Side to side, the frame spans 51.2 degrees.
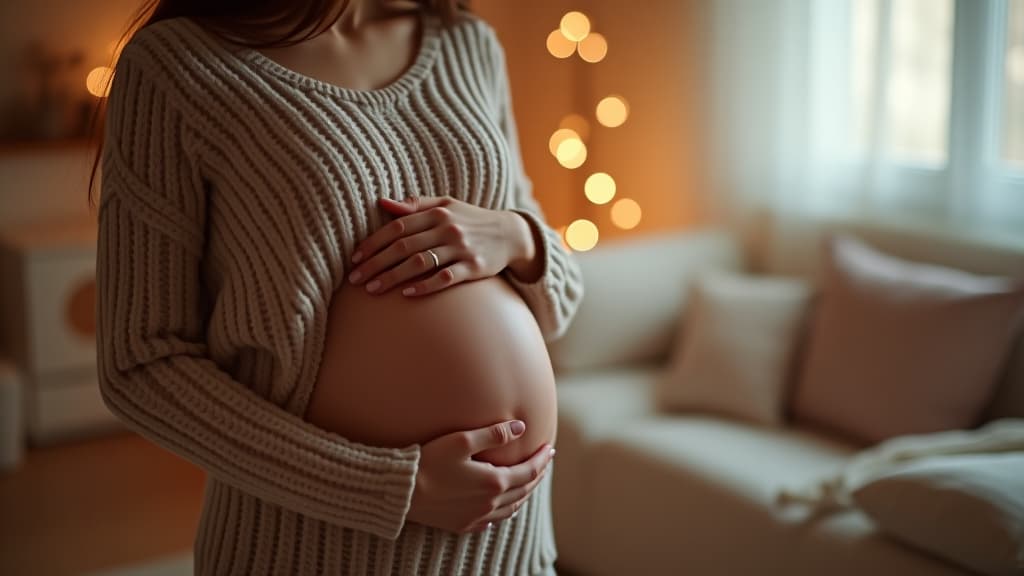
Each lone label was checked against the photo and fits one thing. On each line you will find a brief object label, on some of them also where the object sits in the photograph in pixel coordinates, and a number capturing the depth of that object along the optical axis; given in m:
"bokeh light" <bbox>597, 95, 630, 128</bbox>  3.55
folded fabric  1.59
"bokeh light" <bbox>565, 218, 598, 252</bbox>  3.53
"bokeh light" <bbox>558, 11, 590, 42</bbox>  3.67
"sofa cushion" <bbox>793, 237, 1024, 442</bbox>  2.15
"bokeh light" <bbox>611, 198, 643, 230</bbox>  3.57
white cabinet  3.36
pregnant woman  1.01
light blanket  1.87
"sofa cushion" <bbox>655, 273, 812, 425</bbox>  2.47
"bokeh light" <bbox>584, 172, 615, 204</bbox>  3.66
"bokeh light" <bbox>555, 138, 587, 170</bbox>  3.62
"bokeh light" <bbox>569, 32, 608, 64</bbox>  3.61
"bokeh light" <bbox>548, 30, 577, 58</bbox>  3.74
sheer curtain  2.45
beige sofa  1.96
